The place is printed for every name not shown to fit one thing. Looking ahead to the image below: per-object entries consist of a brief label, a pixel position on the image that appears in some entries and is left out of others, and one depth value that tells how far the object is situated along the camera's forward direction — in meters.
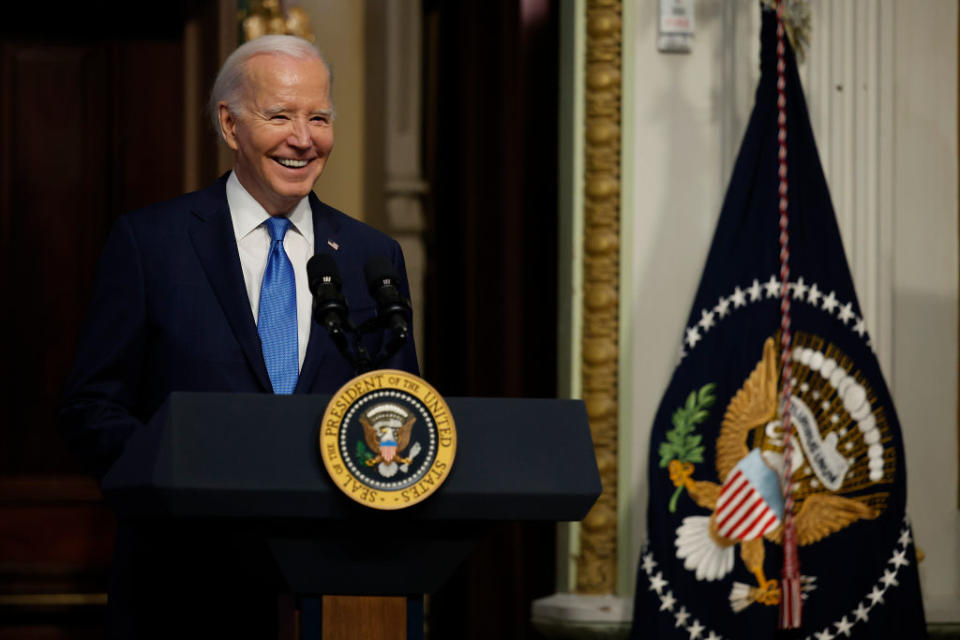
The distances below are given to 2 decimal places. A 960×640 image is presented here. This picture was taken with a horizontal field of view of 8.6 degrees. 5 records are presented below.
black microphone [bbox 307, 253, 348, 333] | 9.19
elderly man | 9.47
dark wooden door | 13.63
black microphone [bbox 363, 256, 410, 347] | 9.20
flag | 11.81
